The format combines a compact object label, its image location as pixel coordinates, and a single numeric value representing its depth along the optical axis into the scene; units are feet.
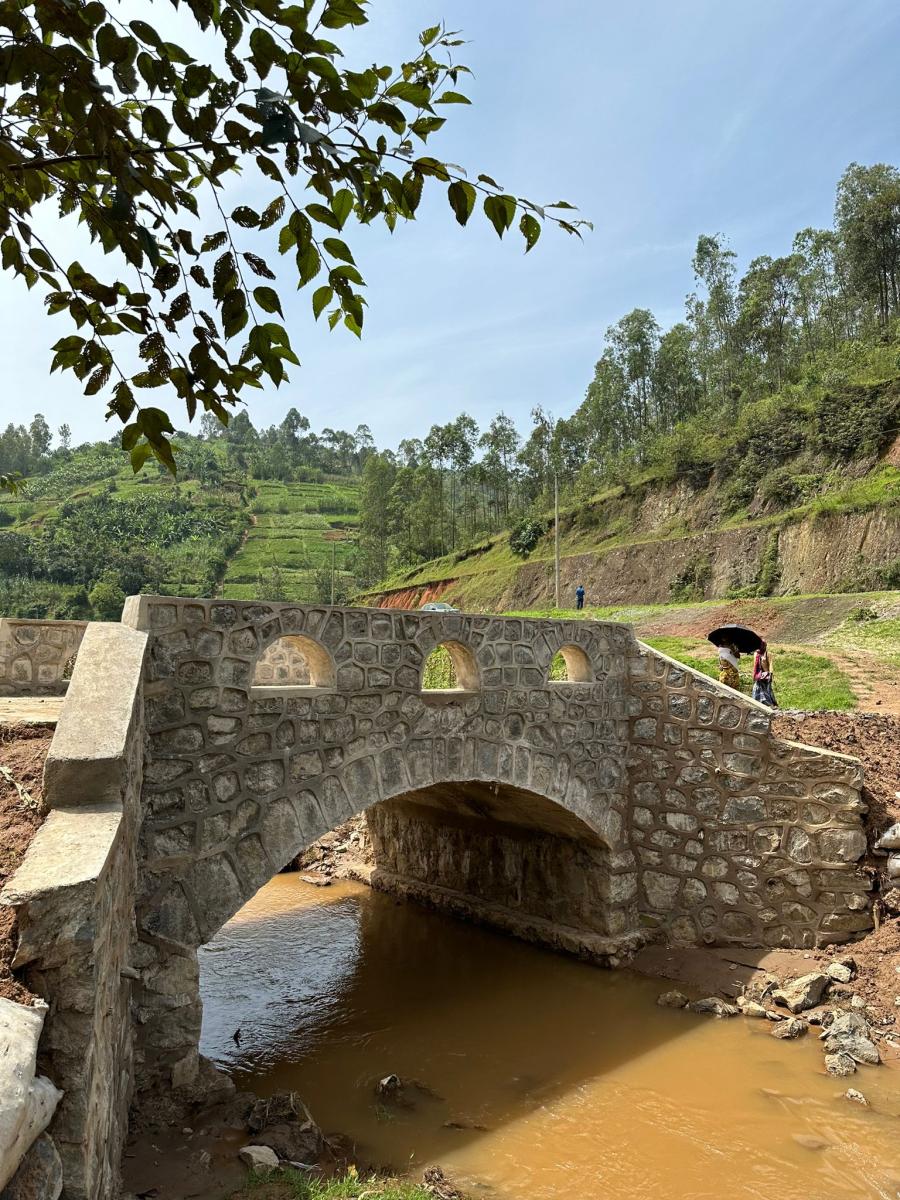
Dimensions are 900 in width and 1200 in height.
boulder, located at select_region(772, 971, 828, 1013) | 25.23
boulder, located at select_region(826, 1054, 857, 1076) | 22.06
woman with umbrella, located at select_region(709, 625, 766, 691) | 34.68
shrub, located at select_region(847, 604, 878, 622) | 57.11
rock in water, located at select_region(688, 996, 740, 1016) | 25.95
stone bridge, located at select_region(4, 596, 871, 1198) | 11.92
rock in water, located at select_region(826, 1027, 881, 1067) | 22.47
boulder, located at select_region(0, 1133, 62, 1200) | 7.68
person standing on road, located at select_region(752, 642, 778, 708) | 37.94
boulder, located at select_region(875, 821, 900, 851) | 26.71
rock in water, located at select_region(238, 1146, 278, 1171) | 15.72
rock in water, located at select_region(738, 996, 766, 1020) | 25.62
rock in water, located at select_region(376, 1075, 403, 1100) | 21.88
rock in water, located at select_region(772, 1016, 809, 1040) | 24.18
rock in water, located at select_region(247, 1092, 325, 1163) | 17.08
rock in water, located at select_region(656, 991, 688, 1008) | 26.73
